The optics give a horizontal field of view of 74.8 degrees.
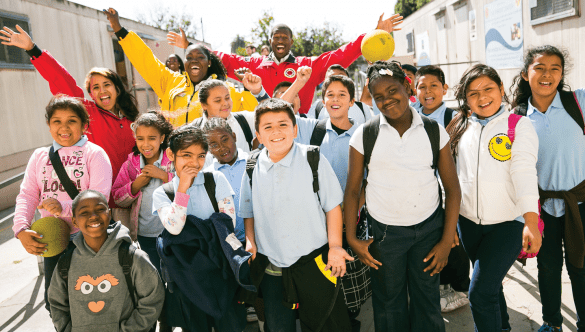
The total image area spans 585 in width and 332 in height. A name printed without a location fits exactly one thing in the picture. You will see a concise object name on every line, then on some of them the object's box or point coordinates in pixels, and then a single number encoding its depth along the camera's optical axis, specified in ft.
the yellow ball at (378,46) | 10.59
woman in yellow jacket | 11.15
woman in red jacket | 9.97
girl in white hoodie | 6.93
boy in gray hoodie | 7.13
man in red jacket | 13.43
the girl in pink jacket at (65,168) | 7.97
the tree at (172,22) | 119.55
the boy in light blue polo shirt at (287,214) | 6.88
